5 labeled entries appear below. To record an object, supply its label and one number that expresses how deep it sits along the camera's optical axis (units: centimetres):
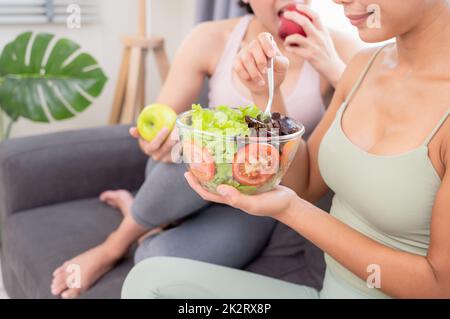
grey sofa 137
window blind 240
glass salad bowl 69
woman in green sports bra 79
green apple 122
